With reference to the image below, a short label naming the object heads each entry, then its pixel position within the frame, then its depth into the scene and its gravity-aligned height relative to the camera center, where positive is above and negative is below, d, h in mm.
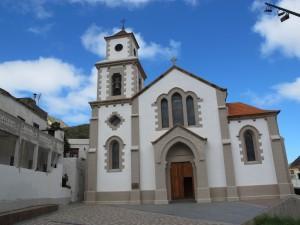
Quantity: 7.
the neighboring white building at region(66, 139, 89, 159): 36562 +5978
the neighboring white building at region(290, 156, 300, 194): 50541 +3064
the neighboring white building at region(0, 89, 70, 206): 14402 +2339
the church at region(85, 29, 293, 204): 21188 +3313
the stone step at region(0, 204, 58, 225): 9898 -634
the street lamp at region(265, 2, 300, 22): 11920 +7011
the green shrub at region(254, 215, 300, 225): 9586 -1017
